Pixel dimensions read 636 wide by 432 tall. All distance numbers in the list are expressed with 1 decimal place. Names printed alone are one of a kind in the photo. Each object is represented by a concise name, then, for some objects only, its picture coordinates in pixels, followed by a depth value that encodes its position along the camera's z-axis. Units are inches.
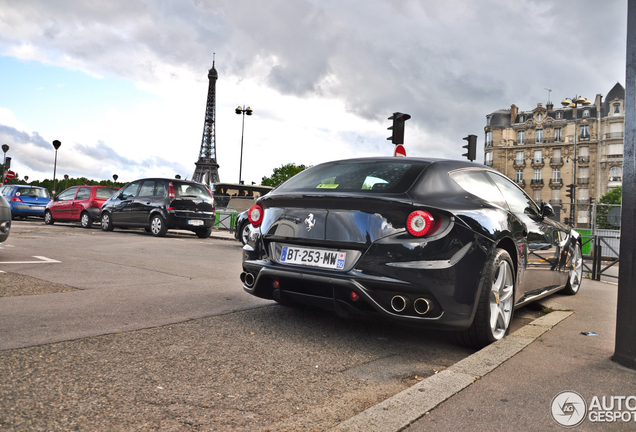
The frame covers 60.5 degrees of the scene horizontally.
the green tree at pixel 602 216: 705.0
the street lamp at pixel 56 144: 1398.5
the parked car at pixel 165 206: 583.5
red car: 725.3
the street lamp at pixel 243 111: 1530.5
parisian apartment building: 2851.9
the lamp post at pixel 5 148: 1563.7
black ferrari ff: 138.5
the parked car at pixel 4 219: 321.1
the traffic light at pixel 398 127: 492.4
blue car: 917.8
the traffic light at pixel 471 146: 539.5
